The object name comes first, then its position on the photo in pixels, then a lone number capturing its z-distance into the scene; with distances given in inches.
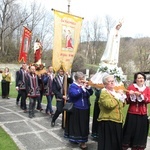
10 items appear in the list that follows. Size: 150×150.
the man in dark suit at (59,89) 203.5
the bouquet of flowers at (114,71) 160.5
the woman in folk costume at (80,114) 158.1
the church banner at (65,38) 184.0
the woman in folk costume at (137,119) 141.6
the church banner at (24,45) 304.1
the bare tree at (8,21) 1092.3
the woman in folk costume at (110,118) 132.2
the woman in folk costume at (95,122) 173.1
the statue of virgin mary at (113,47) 175.4
